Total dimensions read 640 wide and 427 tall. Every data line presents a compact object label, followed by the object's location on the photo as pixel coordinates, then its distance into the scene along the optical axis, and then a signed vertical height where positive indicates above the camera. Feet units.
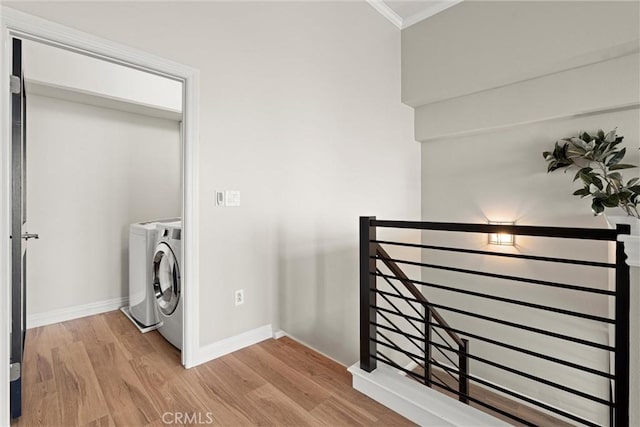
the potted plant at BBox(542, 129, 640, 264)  8.23 +1.28
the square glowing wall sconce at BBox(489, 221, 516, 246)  11.24 -0.93
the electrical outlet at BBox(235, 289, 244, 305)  7.48 -1.93
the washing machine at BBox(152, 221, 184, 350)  7.54 -1.70
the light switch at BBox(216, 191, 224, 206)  7.01 +0.32
